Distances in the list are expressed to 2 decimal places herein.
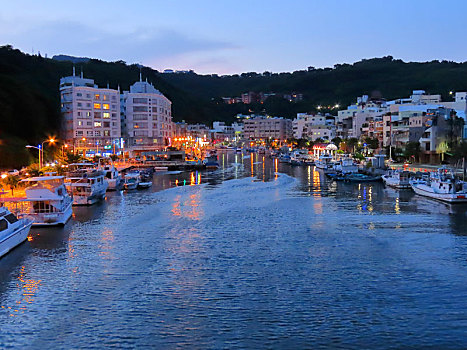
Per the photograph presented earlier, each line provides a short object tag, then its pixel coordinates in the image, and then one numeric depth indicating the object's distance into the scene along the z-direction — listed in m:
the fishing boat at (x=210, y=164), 78.14
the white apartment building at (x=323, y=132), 114.19
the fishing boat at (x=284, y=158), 95.69
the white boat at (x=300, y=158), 85.75
